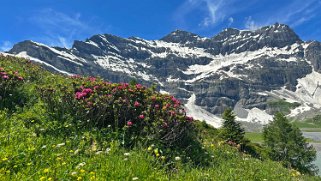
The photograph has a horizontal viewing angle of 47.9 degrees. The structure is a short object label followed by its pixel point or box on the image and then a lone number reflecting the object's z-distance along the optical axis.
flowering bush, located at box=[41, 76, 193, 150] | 10.59
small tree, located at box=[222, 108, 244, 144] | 40.69
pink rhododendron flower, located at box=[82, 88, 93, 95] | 11.07
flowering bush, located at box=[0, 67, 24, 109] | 11.52
